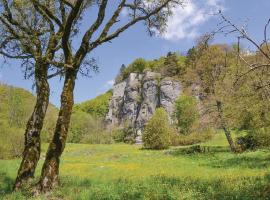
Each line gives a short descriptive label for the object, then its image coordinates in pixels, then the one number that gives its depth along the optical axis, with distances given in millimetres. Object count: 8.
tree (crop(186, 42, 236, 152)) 48156
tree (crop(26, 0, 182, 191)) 16141
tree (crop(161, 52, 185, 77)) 166875
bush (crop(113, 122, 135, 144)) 142788
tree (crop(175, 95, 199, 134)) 97388
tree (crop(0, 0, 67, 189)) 19281
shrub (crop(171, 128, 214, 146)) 82500
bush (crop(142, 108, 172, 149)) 70006
